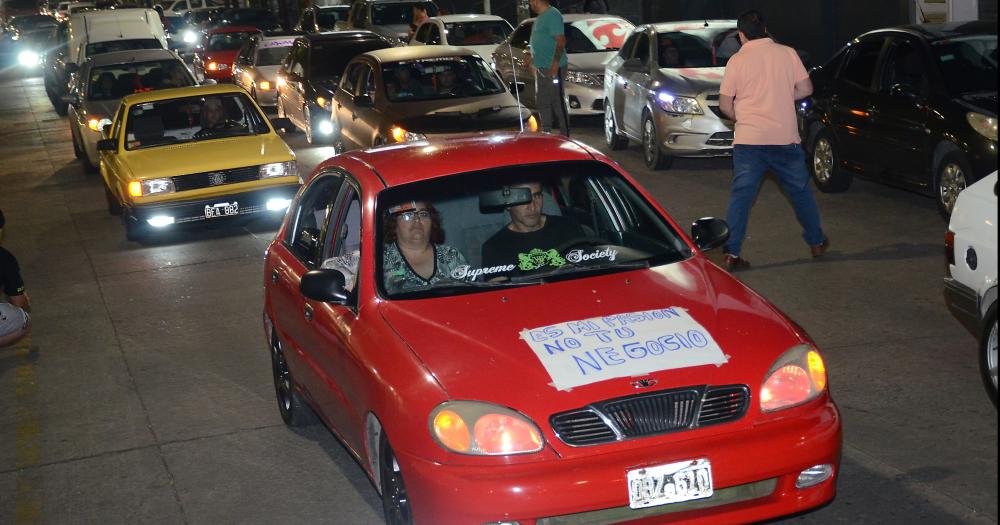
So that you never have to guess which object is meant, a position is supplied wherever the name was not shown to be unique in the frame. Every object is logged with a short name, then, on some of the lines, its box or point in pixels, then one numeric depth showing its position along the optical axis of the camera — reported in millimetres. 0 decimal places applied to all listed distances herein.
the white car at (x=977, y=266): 6625
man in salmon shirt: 9789
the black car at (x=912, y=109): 11047
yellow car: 13336
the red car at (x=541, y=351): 4699
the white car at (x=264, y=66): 25016
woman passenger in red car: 6102
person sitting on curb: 9320
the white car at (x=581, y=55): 19125
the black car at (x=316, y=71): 20156
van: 29906
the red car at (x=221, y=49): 32250
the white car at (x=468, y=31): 24641
